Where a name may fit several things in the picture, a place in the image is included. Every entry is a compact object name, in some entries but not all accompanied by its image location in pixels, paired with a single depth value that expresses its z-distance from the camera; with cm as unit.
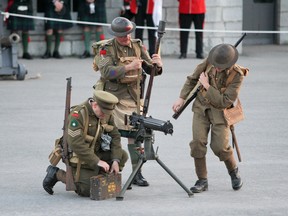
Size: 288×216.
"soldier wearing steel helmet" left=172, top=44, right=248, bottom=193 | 1903
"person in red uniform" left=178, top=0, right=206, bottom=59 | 4275
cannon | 3506
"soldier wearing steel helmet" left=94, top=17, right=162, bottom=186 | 1964
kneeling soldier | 1840
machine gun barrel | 1859
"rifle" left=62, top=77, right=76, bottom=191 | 1877
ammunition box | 1844
